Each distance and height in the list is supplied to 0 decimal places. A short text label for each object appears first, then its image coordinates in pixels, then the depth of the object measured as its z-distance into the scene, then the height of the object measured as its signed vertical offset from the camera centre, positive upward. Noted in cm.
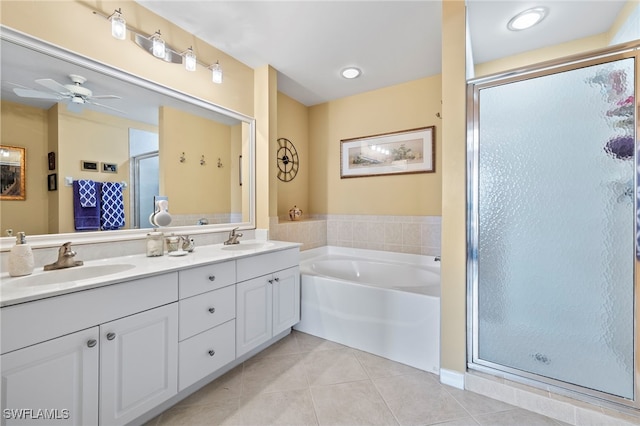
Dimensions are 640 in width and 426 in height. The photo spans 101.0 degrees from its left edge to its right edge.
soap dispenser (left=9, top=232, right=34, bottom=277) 119 -21
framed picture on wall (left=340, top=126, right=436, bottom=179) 276 +65
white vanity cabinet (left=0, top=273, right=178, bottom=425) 93 -58
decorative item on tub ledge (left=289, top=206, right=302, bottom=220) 312 -2
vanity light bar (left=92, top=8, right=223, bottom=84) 156 +113
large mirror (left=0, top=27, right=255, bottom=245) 132 +45
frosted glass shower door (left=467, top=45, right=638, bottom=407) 135 -8
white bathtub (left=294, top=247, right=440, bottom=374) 182 -77
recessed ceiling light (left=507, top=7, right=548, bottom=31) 177 +134
